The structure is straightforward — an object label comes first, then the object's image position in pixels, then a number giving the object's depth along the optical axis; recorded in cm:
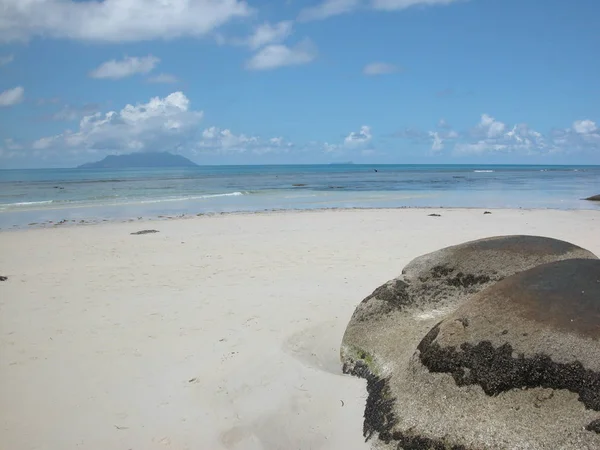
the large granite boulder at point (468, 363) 342
